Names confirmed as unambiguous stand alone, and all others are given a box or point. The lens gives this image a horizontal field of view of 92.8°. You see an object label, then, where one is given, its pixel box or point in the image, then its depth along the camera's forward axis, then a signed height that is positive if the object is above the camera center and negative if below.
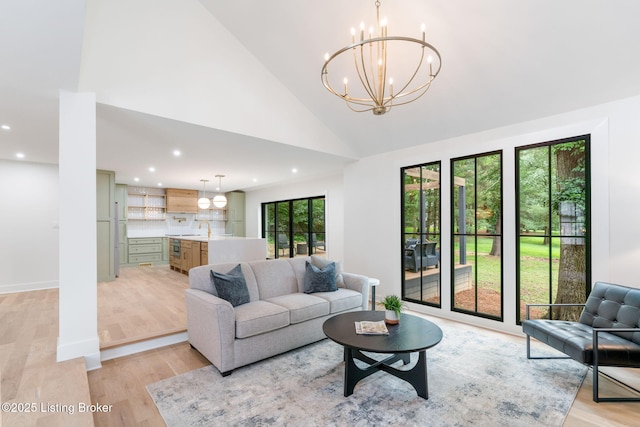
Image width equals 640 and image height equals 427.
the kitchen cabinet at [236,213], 10.31 -0.04
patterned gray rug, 2.18 -1.49
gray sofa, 2.82 -1.06
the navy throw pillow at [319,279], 3.97 -0.90
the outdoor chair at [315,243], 7.64 -0.80
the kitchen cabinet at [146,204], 9.05 +0.26
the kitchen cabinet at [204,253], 6.09 -0.84
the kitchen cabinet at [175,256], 7.74 -1.14
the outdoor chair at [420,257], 4.64 -0.72
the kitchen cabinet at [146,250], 8.66 -1.09
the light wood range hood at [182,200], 9.31 +0.37
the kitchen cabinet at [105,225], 6.36 -0.26
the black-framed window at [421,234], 4.61 -0.36
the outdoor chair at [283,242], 8.78 -0.89
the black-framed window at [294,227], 7.74 -0.44
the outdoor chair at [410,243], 4.87 -0.53
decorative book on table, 2.60 -1.03
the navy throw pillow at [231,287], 3.23 -0.82
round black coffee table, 2.36 -1.05
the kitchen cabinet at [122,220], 8.01 -0.19
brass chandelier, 3.27 +1.70
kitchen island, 5.95 -0.80
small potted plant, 2.82 -0.92
